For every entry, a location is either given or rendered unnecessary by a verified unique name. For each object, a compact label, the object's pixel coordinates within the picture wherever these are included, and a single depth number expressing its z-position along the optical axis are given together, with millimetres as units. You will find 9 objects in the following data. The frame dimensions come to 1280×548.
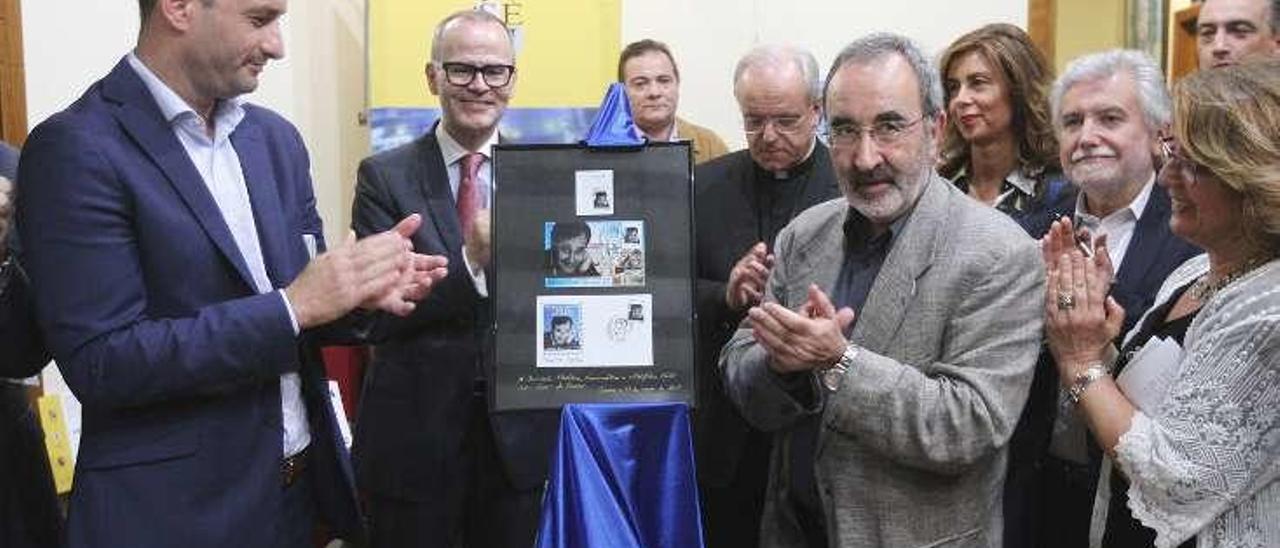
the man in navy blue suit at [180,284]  1689
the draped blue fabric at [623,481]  2055
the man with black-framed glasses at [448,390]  2396
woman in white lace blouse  1630
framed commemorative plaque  2105
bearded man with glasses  1837
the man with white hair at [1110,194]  2260
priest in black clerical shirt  2562
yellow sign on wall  4738
